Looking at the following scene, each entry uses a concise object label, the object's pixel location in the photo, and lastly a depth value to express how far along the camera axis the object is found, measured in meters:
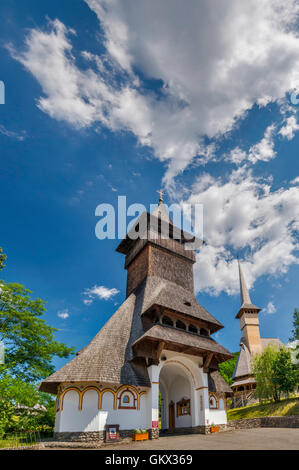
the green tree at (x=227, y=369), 56.06
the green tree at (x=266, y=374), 28.11
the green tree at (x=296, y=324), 29.80
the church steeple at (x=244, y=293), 52.86
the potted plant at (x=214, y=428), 18.50
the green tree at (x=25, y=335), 21.59
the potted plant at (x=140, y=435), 14.70
